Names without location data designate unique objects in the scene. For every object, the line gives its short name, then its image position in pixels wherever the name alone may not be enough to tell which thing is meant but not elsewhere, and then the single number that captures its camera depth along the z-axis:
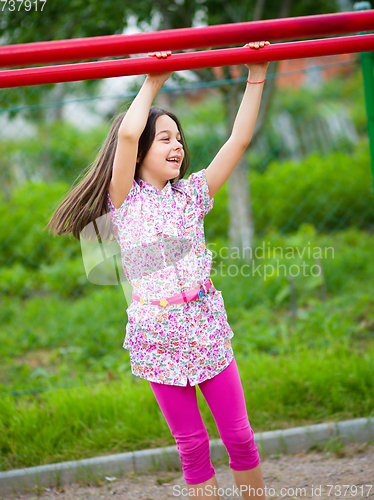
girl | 3.91
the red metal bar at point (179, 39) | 3.85
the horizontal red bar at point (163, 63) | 3.90
